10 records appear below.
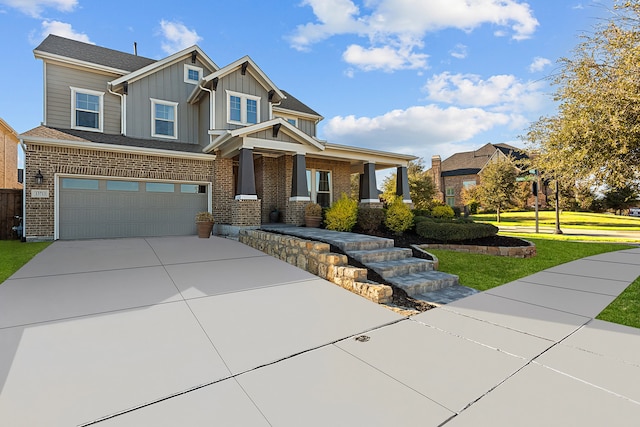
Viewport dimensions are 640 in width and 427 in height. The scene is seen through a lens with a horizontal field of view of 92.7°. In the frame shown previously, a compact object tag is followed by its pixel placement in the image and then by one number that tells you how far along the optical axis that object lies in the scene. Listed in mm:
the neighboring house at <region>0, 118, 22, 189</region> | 17352
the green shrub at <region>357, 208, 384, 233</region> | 10359
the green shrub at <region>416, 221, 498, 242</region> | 9680
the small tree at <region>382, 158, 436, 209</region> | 24219
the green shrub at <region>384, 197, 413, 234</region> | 10453
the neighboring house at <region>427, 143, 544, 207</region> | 36000
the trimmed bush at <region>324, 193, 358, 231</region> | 10156
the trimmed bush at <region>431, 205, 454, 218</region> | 13188
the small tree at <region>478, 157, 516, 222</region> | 26633
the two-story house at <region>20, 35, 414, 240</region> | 9680
